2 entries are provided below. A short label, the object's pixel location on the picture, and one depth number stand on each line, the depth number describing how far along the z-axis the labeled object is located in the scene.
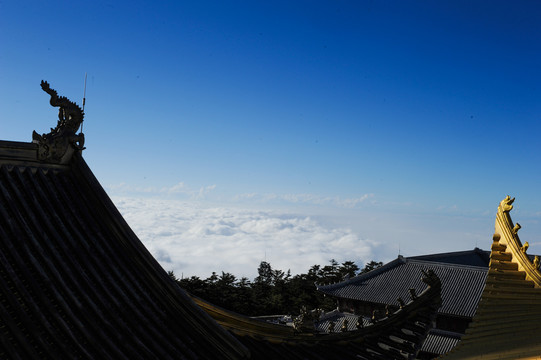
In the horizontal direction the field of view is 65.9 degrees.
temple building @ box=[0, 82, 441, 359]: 5.15
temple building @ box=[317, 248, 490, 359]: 29.45
